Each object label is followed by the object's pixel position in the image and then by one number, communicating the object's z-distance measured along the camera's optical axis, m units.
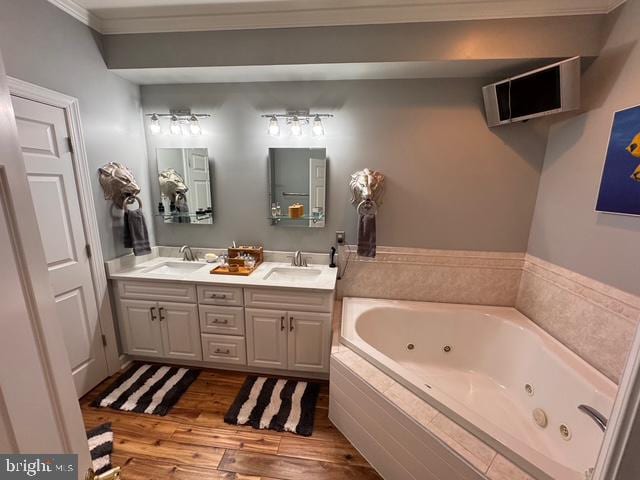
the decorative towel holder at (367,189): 2.16
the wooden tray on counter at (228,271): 2.23
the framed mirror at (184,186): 2.44
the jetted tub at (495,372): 1.32
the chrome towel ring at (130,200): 2.15
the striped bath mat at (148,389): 1.90
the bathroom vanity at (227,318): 2.05
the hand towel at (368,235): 2.20
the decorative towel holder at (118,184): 2.06
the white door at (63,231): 1.62
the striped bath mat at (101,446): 1.52
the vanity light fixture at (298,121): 2.20
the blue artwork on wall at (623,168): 1.40
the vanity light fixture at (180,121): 2.33
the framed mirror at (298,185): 2.32
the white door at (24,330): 0.48
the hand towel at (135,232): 2.22
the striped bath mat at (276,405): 1.78
